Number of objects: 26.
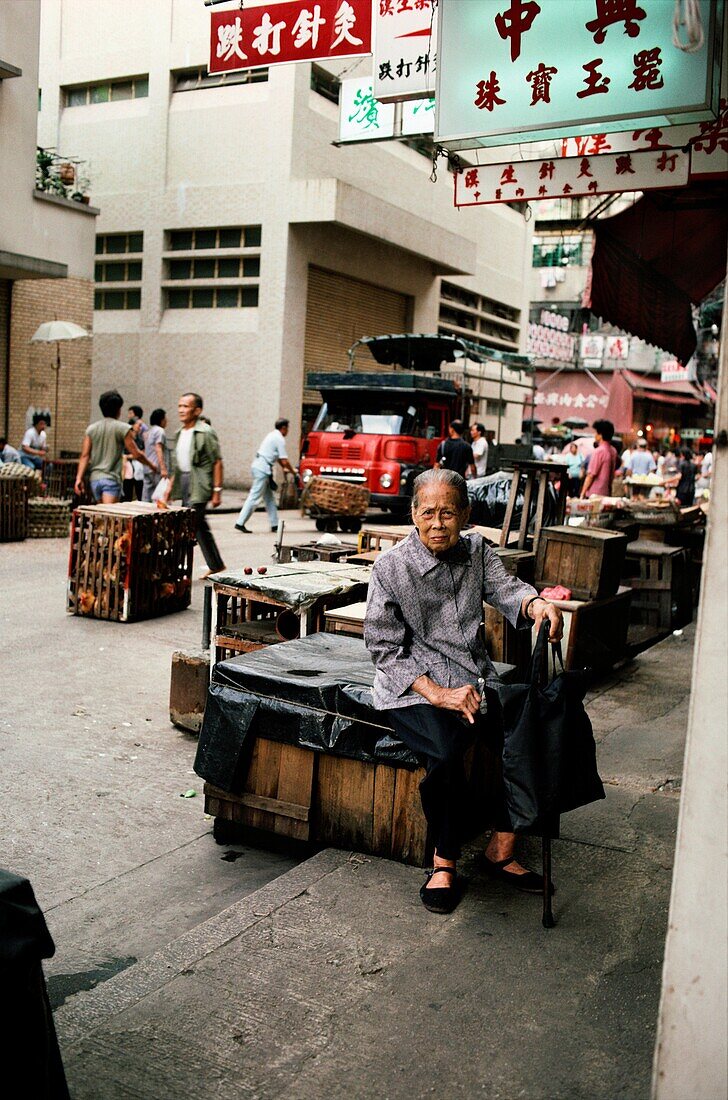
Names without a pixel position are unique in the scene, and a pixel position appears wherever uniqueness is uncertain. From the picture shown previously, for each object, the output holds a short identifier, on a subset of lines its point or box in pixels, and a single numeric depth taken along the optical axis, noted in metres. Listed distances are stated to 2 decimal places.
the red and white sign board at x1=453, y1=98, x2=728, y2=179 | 6.53
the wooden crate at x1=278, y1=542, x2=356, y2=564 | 8.44
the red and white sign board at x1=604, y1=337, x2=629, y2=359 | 41.81
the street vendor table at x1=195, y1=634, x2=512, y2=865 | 3.90
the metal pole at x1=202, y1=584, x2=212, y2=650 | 6.53
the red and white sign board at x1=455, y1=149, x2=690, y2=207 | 6.82
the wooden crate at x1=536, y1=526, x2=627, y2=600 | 7.49
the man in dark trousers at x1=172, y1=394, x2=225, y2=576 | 9.95
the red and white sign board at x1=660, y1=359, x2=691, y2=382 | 31.09
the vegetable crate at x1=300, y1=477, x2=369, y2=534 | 15.76
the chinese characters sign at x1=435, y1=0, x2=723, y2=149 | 4.45
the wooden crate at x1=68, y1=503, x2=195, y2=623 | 8.51
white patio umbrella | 18.56
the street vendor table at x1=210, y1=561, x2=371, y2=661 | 5.71
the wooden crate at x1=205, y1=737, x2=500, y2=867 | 3.89
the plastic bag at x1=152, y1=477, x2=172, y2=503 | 10.67
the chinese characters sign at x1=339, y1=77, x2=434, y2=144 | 9.96
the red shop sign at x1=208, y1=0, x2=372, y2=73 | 6.73
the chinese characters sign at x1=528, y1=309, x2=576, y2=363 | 37.53
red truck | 17.52
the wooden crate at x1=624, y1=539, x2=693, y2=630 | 9.71
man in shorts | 10.06
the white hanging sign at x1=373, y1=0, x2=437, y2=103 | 6.72
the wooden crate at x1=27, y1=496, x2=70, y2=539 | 14.13
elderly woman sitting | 3.60
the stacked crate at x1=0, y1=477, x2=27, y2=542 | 13.37
